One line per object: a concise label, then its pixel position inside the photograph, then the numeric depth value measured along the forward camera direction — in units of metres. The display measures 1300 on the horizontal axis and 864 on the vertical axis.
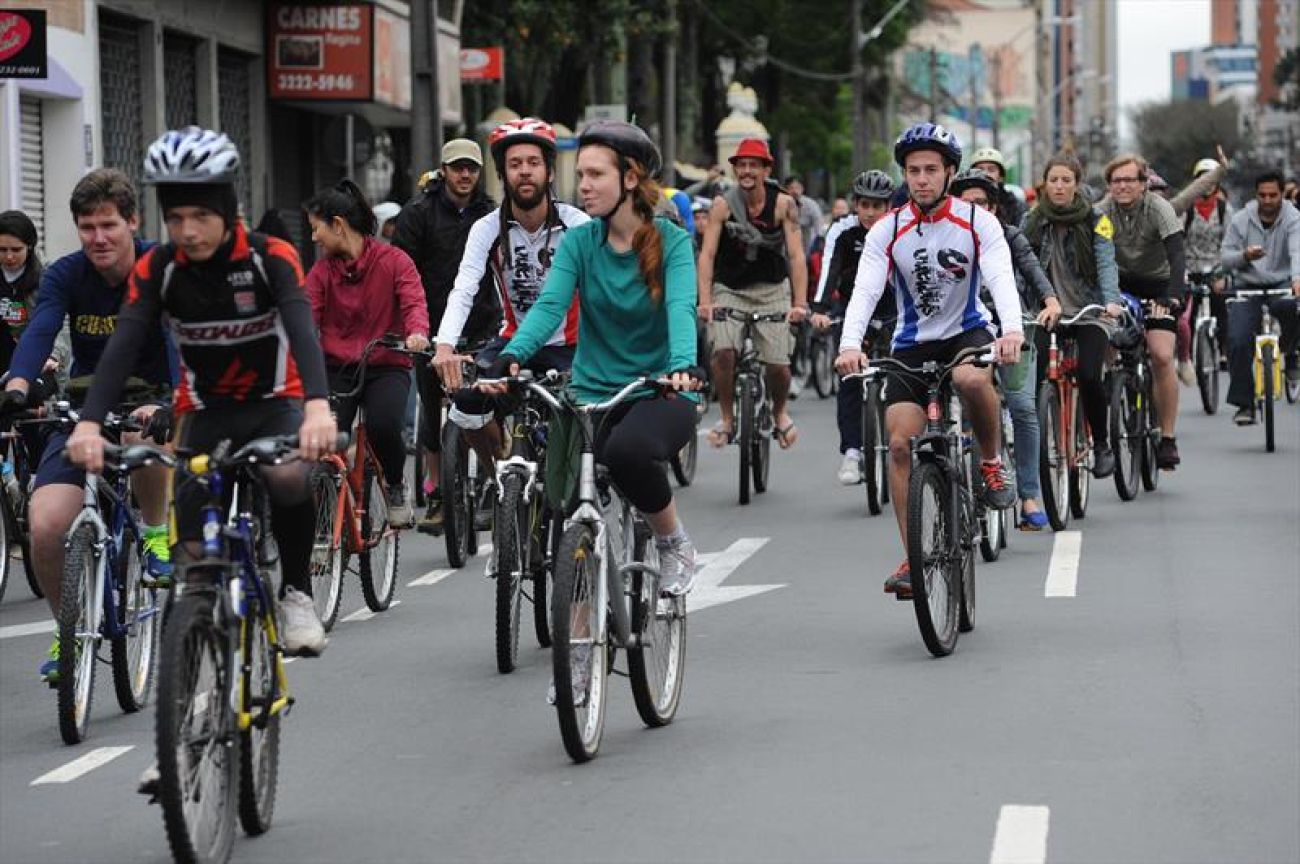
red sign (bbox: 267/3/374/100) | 32.50
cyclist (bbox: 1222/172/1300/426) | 19.38
